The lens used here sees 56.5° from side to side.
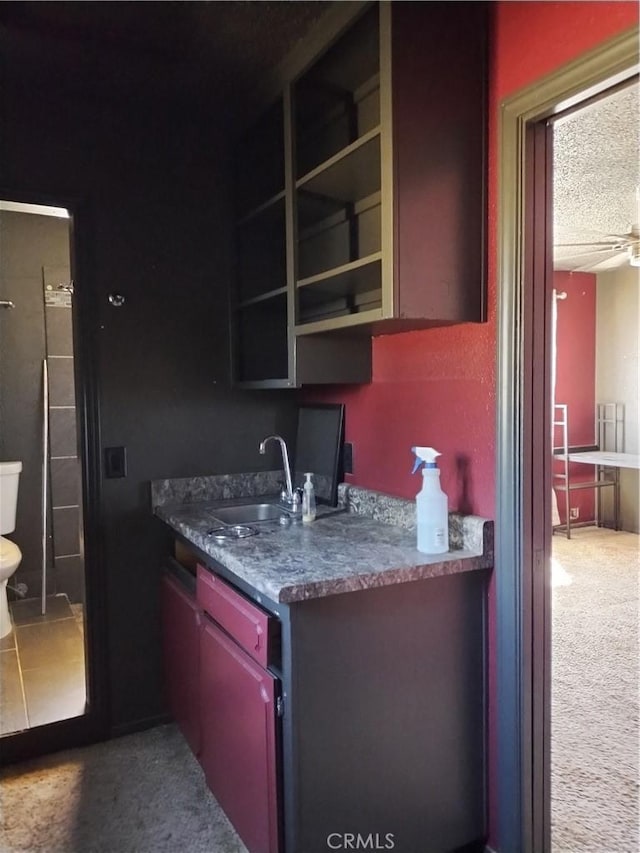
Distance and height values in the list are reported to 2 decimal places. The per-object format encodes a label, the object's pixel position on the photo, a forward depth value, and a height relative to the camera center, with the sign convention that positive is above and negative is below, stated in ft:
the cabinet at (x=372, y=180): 4.88 +2.15
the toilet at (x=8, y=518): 10.12 -1.98
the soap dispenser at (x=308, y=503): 6.77 -1.13
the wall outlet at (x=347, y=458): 7.50 -0.68
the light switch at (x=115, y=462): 7.29 -0.68
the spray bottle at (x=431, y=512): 5.29 -0.97
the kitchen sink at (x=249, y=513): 7.46 -1.38
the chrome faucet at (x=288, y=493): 7.38 -1.13
